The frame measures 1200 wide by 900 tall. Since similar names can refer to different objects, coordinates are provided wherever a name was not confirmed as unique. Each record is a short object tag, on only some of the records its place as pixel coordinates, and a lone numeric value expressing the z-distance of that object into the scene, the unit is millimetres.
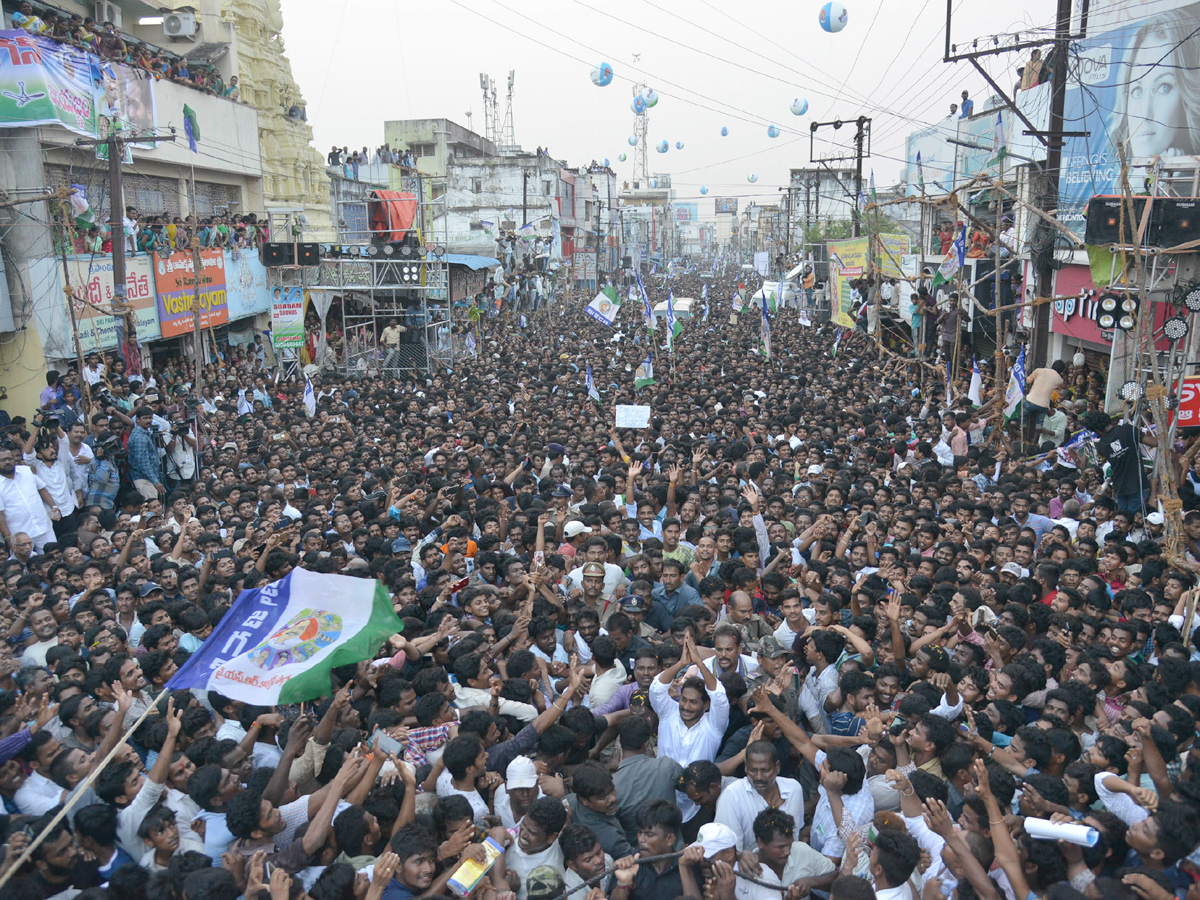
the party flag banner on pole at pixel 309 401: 15656
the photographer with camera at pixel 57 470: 9438
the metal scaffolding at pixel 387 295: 23703
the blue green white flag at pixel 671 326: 20438
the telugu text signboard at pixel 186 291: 18697
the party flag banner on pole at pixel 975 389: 14530
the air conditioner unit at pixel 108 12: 22656
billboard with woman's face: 14195
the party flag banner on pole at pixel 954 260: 16734
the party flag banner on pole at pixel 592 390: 15969
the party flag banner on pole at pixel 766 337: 21938
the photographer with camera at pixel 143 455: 10992
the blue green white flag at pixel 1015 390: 12914
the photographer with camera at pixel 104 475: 10156
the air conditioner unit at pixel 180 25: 26095
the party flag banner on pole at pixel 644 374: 17047
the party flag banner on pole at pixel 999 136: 21328
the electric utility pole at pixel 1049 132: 13086
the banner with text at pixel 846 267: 27297
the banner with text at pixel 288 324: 20500
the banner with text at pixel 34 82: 14656
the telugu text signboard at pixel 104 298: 15617
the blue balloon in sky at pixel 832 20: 16711
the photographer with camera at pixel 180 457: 11750
